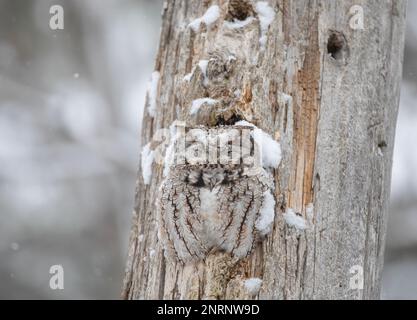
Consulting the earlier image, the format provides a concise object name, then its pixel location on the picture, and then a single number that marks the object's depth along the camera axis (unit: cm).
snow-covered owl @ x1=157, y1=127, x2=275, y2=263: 258
